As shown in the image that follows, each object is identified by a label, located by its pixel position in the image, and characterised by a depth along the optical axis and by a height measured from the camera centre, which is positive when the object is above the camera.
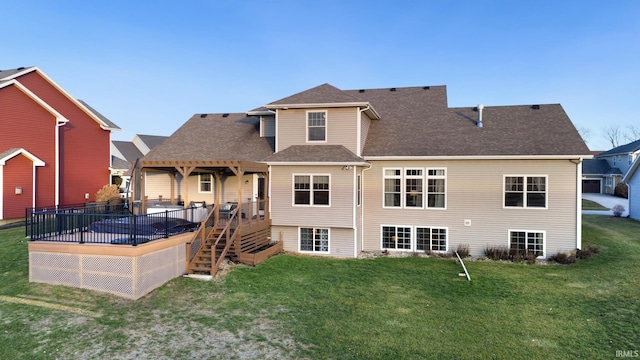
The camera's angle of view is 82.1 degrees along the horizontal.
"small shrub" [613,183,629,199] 36.16 -1.39
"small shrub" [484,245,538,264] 13.82 -2.96
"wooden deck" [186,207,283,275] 11.39 -2.23
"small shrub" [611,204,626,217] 23.64 -2.25
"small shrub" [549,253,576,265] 13.34 -3.01
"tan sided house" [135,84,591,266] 14.05 -0.08
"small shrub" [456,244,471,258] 14.55 -2.91
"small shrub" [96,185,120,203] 21.37 -0.82
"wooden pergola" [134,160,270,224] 12.84 +0.43
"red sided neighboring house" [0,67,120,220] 18.31 +1.97
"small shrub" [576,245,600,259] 13.54 -2.84
